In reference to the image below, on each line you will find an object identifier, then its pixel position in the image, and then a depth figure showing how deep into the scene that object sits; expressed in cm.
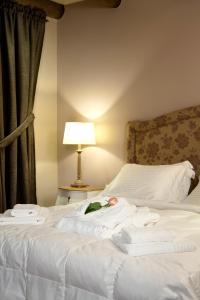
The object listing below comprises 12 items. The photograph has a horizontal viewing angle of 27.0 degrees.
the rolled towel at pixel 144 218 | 225
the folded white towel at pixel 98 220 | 213
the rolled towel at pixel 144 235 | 178
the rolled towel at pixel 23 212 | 249
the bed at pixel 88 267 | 153
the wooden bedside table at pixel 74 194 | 390
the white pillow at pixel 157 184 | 318
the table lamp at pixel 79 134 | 407
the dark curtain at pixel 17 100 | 393
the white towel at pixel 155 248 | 175
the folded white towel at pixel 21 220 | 242
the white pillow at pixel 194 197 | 294
